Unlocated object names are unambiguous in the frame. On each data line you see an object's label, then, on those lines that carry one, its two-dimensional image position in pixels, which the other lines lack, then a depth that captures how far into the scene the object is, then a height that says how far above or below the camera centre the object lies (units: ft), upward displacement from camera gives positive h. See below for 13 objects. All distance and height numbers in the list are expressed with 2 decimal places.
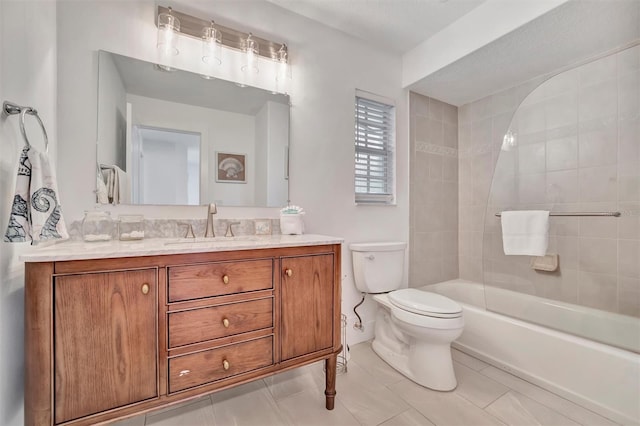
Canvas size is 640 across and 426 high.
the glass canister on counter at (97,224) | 4.52 -0.16
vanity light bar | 5.28 +3.68
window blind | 7.68 +1.80
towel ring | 2.95 +1.14
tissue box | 5.90 -0.21
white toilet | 5.36 -2.14
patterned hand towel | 2.90 +0.15
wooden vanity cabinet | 3.00 -1.39
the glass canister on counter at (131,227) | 4.51 -0.21
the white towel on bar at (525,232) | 6.07 -0.44
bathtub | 4.59 -2.65
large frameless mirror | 4.82 +1.46
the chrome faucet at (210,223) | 5.18 -0.16
